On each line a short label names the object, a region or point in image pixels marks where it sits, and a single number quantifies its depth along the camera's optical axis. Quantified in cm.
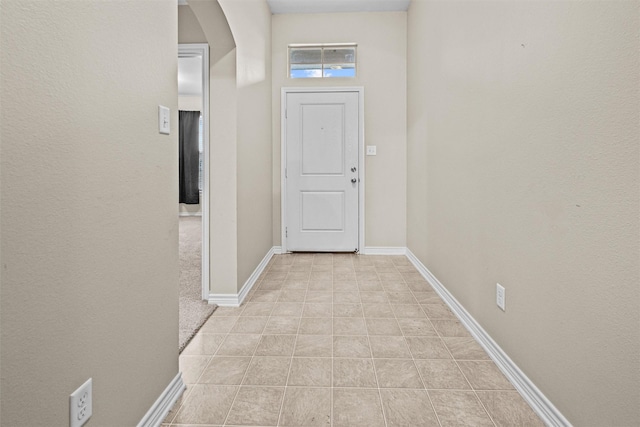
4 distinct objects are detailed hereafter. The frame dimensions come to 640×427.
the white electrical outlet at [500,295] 171
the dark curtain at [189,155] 769
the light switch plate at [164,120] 133
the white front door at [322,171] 411
